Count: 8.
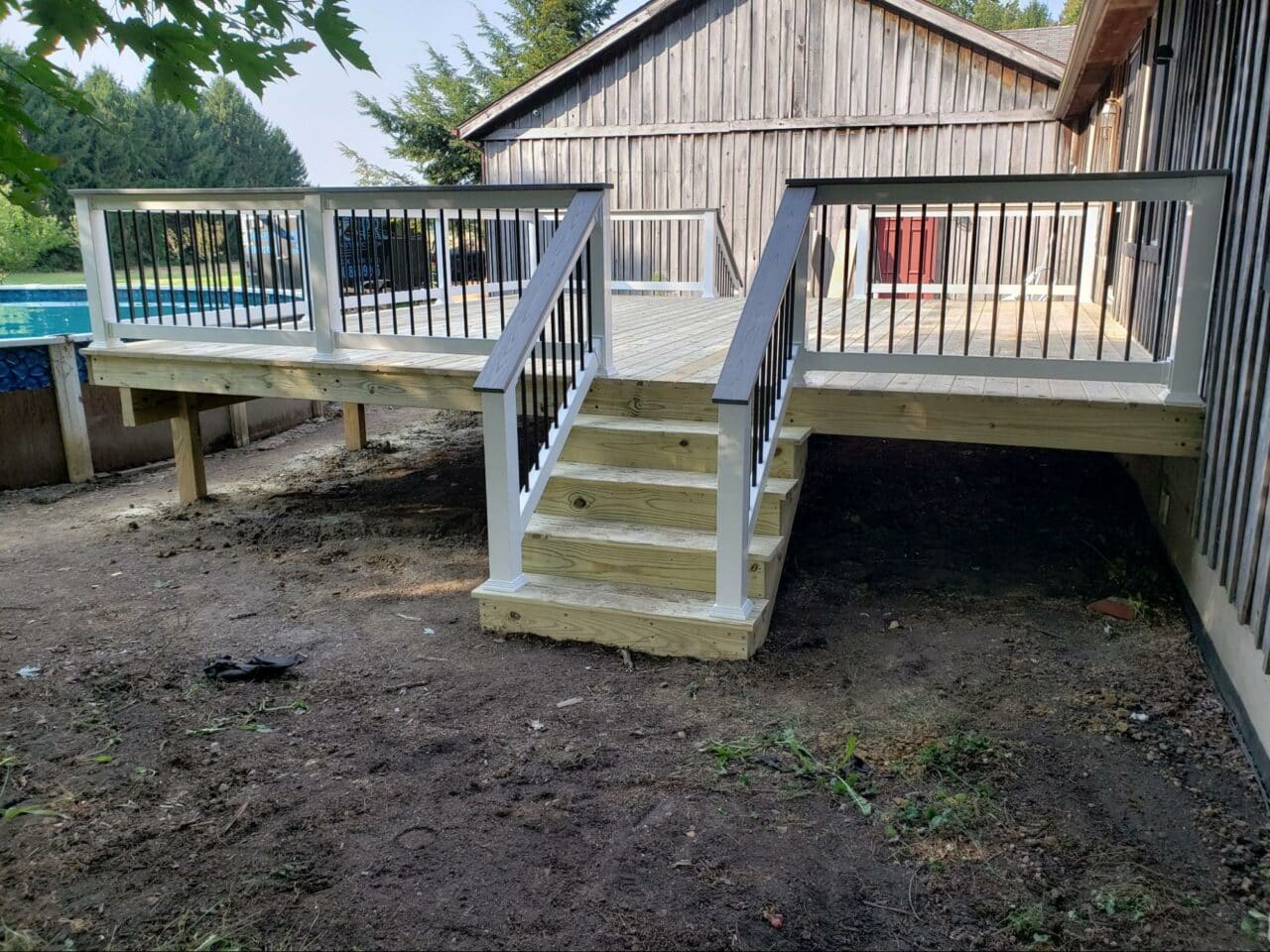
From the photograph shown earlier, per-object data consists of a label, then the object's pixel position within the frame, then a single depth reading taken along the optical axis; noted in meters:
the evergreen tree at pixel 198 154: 30.47
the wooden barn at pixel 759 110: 12.06
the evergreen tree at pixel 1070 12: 35.14
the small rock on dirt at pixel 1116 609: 4.08
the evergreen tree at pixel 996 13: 32.31
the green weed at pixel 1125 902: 2.24
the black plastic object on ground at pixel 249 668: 3.63
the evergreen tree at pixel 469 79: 27.08
